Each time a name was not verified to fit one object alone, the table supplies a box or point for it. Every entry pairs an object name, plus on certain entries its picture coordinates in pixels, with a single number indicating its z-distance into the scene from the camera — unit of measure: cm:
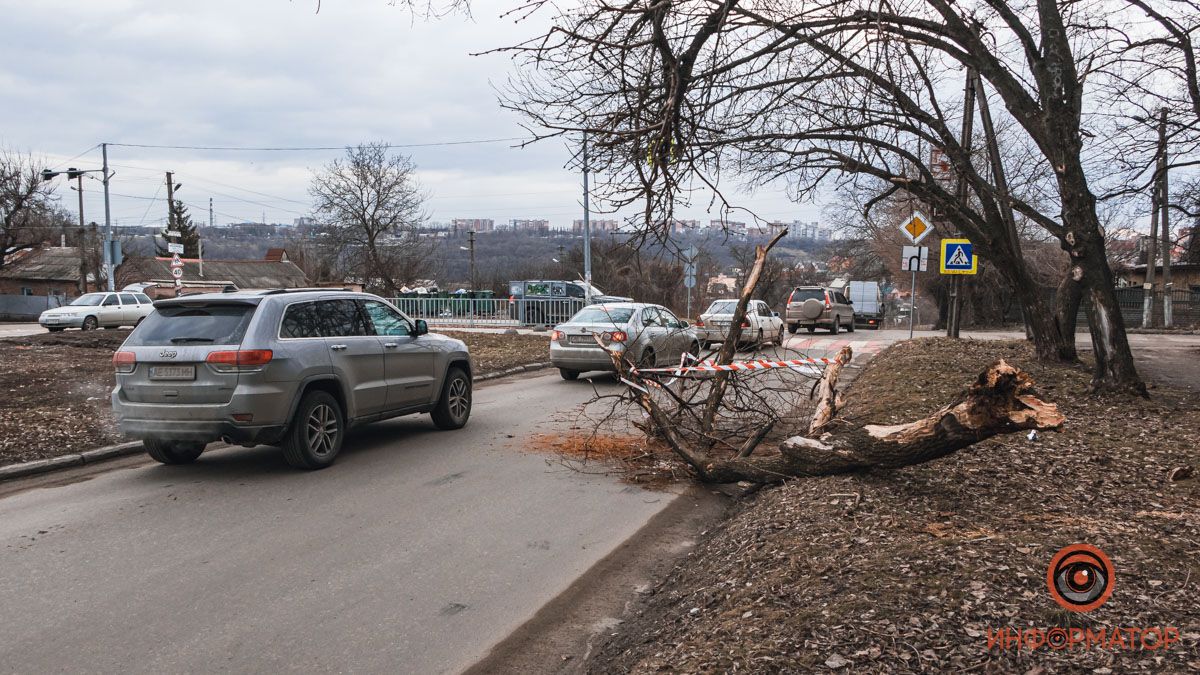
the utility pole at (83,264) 4997
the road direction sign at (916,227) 1736
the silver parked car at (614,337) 1484
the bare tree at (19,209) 4578
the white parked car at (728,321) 2272
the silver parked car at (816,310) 3158
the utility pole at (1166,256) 1633
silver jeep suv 726
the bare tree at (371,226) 4128
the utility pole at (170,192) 5891
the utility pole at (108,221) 3425
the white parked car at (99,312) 3294
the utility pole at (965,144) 1761
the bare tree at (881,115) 681
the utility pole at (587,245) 2759
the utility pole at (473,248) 6792
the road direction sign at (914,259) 2091
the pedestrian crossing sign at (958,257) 1830
